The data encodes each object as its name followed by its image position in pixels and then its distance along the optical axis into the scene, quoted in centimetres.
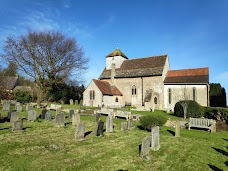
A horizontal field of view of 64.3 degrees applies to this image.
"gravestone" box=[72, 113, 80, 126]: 1432
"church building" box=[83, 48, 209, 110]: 3120
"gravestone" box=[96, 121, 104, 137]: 1085
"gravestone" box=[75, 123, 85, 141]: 980
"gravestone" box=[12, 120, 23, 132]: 1103
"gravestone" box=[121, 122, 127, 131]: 1289
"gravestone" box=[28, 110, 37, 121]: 1520
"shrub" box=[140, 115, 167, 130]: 1349
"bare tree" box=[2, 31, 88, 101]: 3073
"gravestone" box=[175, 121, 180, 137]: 1187
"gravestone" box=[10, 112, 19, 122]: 1391
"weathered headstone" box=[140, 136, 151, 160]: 741
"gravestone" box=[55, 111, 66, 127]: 1339
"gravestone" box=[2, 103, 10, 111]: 2240
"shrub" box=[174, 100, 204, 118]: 2050
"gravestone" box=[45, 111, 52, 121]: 1612
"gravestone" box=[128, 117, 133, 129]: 1350
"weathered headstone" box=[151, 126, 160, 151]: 847
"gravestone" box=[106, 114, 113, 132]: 1220
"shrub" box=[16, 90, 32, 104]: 3572
